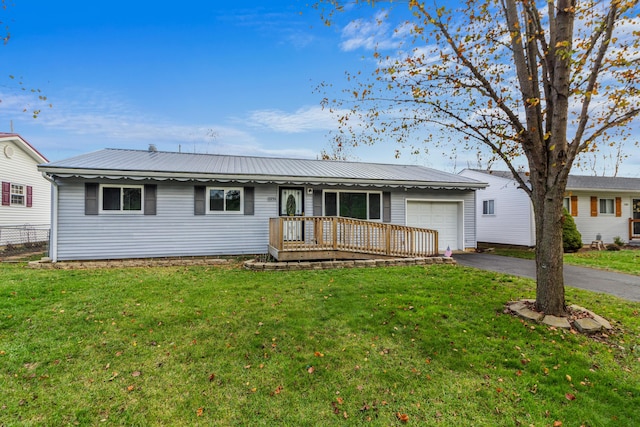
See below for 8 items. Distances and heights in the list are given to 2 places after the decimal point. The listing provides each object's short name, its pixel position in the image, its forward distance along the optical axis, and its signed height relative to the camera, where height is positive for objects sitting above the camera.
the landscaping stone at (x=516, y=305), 4.79 -1.43
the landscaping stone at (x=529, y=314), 4.40 -1.44
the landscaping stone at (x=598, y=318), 4.15 -1.46
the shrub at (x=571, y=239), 12.73 -0.84
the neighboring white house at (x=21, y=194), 12.99 +1.24
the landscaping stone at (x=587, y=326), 4.05 -1.48
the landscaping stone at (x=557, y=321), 4.19 -1.47
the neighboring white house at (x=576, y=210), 14.40 +0.46
